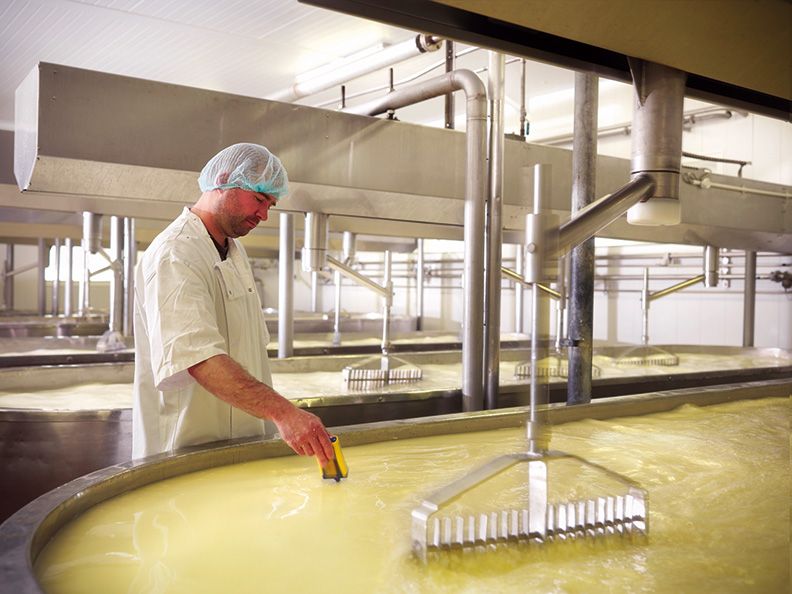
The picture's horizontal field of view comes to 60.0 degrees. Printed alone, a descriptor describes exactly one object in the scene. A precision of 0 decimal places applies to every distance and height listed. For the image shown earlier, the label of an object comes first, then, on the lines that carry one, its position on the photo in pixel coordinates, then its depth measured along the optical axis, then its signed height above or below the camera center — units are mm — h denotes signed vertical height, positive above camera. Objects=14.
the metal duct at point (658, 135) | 1067 +277
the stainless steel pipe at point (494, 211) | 2256 +306
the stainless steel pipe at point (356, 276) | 2805 +107
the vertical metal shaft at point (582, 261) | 2072 +135
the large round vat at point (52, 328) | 5691 -259
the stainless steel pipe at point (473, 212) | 2223 +299
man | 1366 -52
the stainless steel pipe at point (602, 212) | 1009 +143
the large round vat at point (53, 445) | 2059 -448
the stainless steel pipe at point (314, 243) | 2559 +223
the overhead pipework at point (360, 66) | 2727 +1110
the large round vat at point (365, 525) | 900 -357
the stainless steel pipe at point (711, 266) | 3939 +232
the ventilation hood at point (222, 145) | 1632 +431
